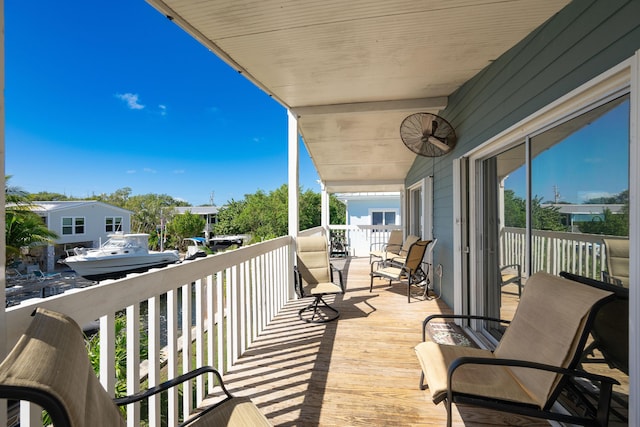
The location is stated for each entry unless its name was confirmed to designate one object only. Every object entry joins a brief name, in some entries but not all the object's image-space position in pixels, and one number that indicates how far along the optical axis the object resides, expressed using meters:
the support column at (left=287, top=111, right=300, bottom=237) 4.21
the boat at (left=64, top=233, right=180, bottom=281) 15.62
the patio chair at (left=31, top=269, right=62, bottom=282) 15.55
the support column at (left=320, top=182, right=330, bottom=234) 8.97
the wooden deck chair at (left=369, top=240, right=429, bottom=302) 4.24
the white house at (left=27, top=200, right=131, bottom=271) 17.61
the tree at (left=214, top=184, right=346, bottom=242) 24.91
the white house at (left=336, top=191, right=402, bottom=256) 13.62
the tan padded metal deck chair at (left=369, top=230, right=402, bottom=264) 7.27
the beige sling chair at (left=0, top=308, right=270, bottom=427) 0.58
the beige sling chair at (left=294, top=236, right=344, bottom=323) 3.44
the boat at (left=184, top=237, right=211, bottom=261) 26.66
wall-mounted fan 3.49
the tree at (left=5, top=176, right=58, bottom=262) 7.91
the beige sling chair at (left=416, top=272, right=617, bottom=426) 1.32
